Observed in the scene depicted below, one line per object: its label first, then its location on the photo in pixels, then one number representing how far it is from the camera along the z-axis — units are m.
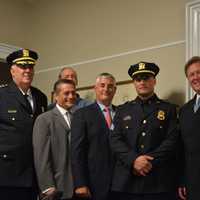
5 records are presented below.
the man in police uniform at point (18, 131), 2.19
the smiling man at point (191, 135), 2.09
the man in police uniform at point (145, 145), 2.12
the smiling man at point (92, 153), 2.26
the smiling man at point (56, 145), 2.20
